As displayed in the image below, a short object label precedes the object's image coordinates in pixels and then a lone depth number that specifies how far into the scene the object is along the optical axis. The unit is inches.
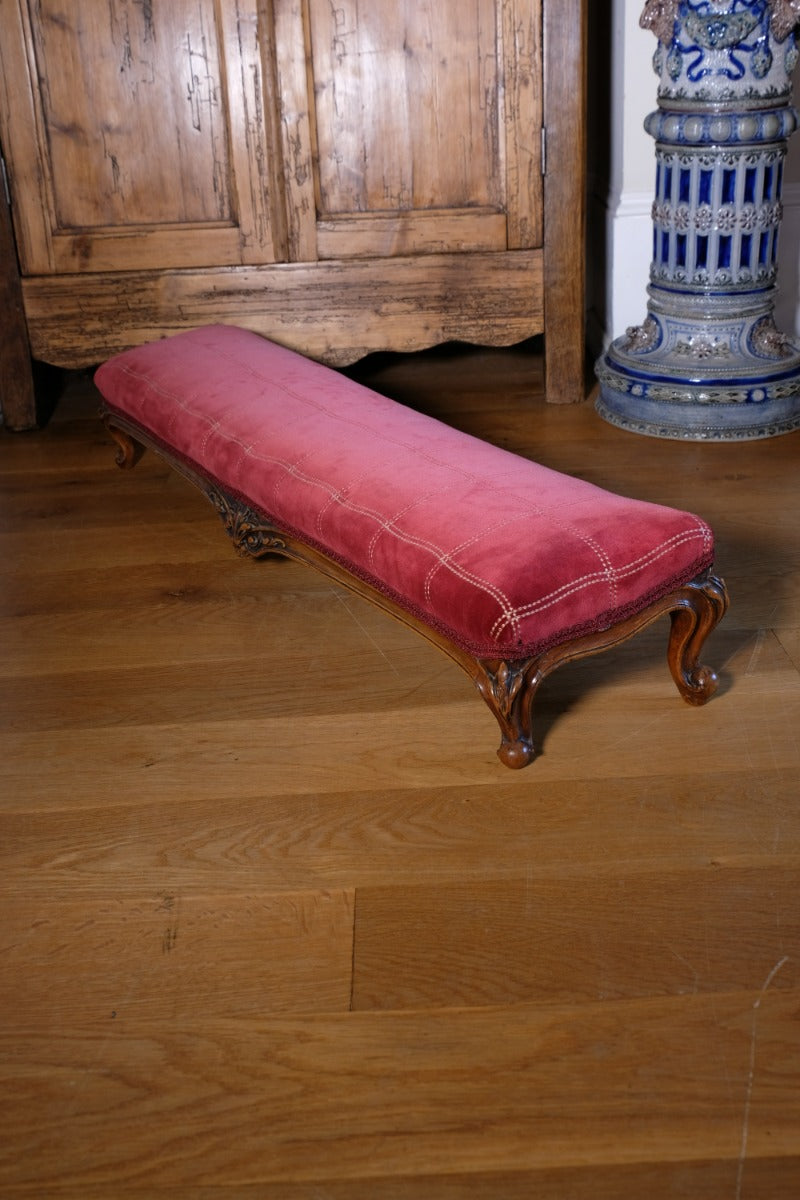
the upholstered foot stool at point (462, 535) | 62.6
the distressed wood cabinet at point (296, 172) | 114.1
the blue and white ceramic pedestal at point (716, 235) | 105.1
